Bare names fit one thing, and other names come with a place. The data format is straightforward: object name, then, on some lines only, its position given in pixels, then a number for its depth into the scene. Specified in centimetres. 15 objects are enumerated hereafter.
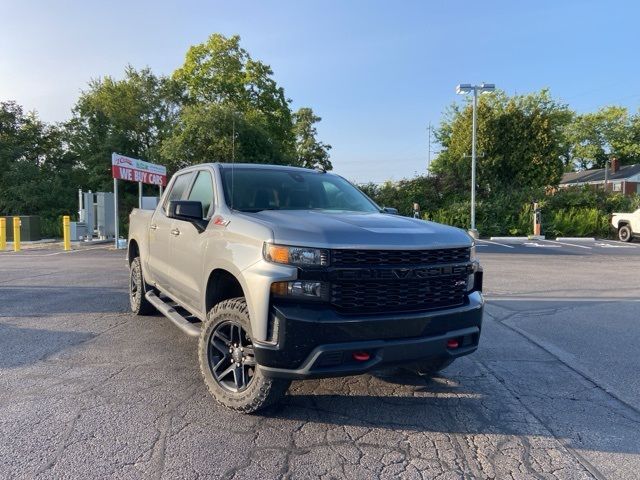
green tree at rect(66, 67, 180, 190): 3347
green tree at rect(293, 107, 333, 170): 5431
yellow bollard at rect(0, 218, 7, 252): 1864
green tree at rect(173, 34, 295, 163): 3675
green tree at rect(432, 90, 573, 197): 2894
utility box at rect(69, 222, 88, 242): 2011
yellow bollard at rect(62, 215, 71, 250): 1834
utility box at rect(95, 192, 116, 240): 2189
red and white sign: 1809
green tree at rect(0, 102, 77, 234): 2967
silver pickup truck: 316
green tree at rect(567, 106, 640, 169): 6178
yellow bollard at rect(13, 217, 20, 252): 1829
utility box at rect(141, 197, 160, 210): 1785
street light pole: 2360
